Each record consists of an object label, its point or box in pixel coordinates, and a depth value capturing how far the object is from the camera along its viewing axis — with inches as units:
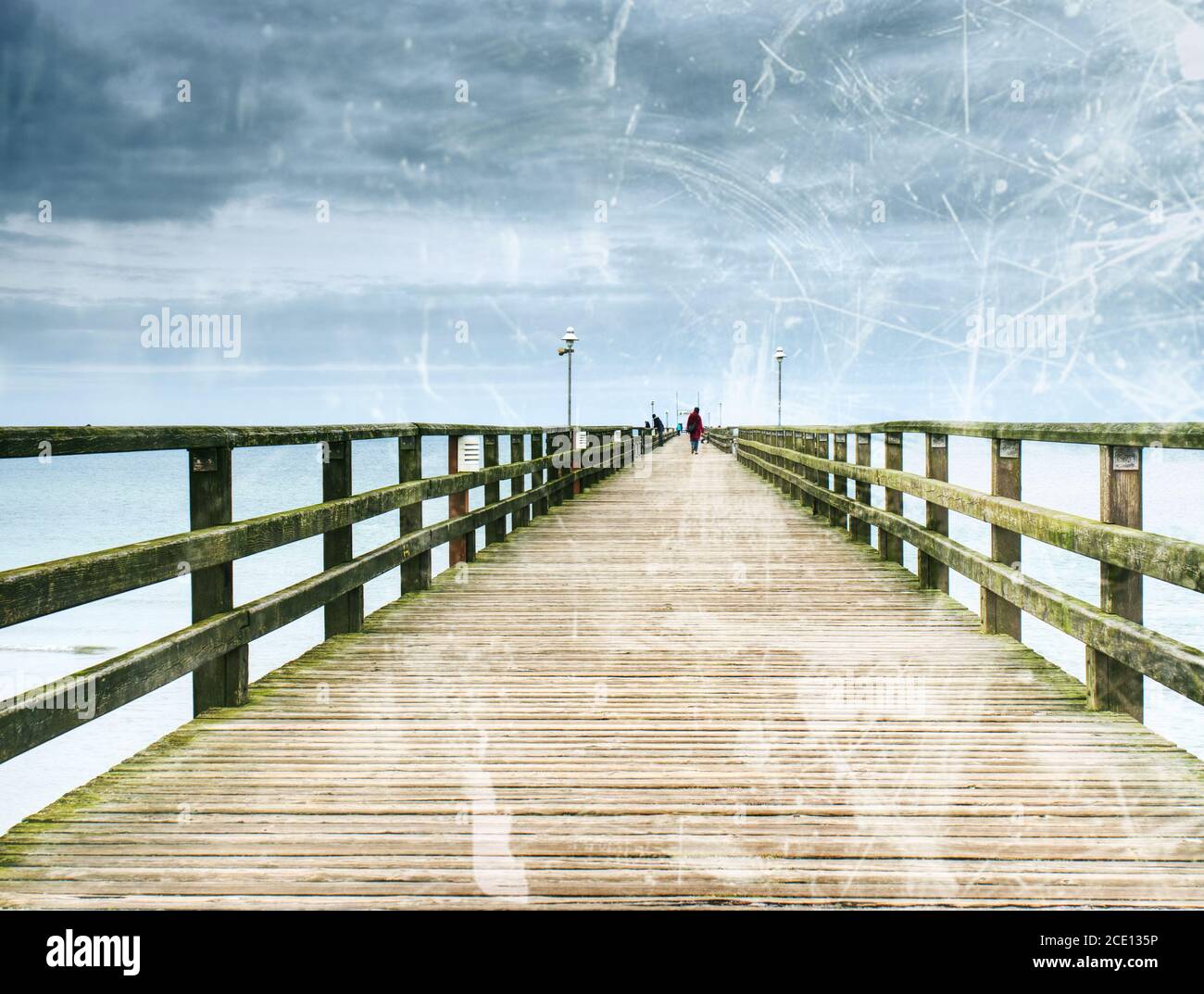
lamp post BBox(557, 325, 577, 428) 1110.4
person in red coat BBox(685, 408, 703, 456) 1552.7
